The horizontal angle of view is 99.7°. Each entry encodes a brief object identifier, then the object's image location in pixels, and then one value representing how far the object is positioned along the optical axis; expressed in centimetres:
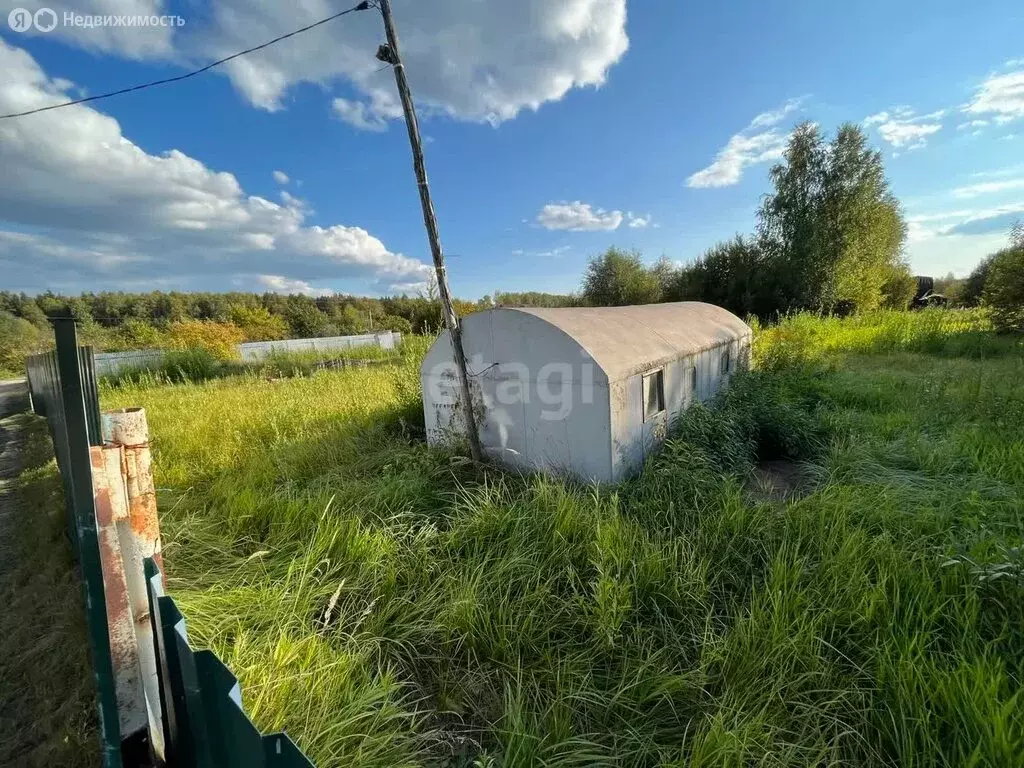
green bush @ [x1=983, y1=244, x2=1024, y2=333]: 1234
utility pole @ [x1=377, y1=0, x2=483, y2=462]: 380
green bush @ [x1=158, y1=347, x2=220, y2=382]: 1564
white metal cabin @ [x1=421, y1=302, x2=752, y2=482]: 436
